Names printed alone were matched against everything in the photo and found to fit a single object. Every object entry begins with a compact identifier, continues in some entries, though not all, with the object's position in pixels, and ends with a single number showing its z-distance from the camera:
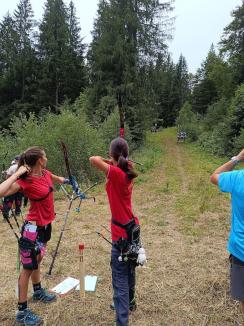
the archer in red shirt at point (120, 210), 3.72
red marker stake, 4.54
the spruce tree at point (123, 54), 27.06
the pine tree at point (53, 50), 40.69
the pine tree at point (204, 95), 53.50
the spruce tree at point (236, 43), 35.47
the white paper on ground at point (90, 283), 5.03
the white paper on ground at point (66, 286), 4.93
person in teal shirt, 3.23
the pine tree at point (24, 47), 41.44
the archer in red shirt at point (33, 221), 4.10
